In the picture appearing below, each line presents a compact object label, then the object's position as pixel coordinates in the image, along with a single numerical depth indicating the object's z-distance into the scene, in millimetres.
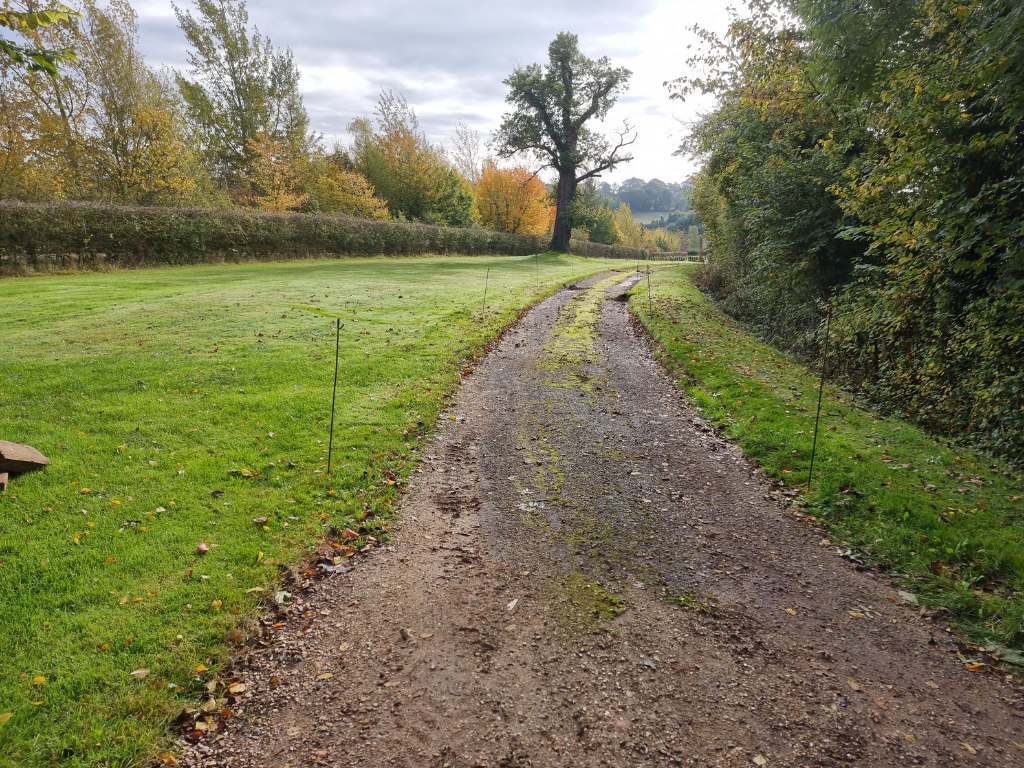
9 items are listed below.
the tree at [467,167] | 61625
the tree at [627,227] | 84656
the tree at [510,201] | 52188
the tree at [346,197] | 38375
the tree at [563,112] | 39156
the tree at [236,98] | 37812
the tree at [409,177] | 44156
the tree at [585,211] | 43500
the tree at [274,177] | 35688
